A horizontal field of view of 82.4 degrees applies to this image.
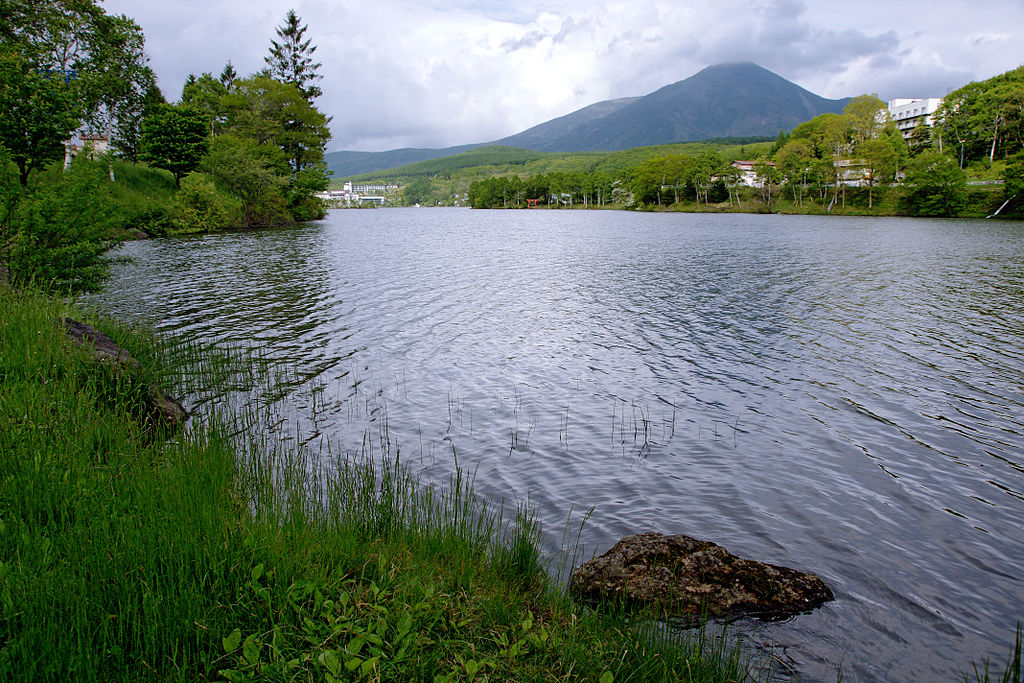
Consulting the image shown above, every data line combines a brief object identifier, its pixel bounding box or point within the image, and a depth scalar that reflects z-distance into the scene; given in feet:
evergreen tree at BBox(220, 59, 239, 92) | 338.34
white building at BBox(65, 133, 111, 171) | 122.33
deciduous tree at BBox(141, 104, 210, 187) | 182.50
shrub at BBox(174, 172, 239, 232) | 158.31
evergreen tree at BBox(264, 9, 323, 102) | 286.87
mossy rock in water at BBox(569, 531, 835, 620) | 19.10
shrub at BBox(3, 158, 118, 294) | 46.83
